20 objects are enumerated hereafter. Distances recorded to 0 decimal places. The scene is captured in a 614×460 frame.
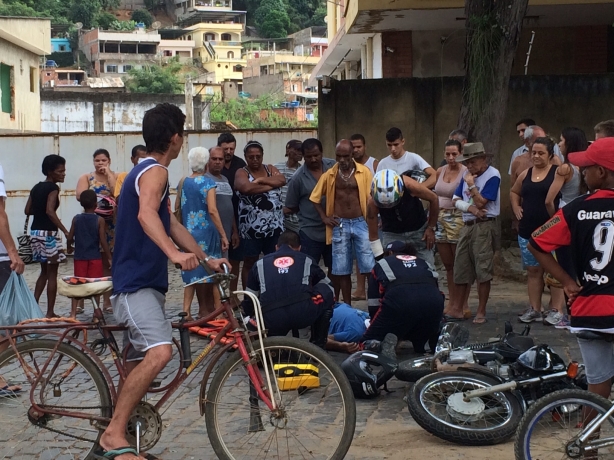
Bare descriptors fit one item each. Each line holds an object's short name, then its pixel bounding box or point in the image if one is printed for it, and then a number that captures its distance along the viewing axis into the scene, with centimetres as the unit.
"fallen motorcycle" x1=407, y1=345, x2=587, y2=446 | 546
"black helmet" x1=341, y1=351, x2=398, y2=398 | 646
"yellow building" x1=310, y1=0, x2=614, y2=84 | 1678
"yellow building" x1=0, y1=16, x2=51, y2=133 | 3400
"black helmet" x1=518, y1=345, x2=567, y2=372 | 565
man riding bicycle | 477
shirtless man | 921
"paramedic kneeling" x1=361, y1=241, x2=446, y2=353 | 712
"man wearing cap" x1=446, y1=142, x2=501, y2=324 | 896
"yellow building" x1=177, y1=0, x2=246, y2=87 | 9738
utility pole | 3872
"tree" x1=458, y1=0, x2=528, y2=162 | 1134
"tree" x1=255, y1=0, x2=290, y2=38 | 10681
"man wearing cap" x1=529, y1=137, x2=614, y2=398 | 452
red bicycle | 488
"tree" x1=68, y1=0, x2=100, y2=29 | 10144
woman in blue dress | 916
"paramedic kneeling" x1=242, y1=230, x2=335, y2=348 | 691
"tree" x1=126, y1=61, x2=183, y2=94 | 6762
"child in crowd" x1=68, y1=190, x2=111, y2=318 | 976
